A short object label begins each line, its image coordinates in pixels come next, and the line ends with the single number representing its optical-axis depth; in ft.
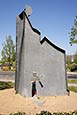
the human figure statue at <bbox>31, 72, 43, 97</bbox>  14.54
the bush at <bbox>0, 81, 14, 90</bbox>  19.15
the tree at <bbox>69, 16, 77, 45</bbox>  35.14
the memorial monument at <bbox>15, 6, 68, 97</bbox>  14.64
